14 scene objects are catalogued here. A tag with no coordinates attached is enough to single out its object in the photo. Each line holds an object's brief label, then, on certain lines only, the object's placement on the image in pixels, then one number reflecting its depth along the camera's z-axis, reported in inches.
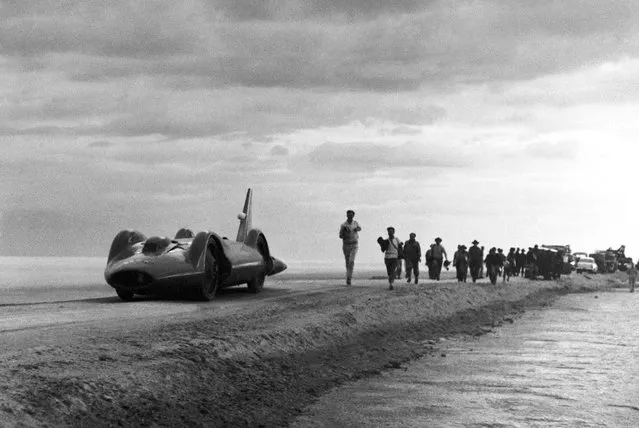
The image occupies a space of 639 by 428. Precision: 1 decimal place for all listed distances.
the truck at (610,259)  3939.5
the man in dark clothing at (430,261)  1752.0
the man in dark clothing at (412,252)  1456.7
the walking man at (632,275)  2402.8
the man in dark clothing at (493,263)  1776.6
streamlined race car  901.2
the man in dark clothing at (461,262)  1721.6
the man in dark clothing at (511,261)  2321.6
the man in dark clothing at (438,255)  1700.3
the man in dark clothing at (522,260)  2573.8
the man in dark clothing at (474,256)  1656.0
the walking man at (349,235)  1139.3
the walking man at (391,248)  1155.3
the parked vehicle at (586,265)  3628.7
